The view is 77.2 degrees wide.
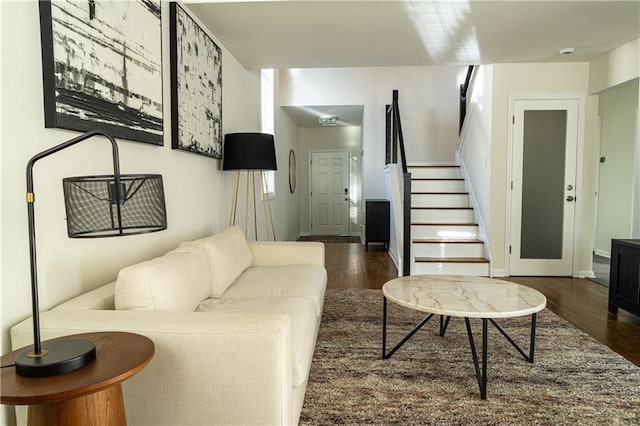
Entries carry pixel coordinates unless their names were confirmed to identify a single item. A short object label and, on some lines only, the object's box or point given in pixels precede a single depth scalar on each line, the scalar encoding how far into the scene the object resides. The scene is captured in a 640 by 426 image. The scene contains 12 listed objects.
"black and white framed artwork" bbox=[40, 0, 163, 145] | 1.56
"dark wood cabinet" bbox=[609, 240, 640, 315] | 3.05
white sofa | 1.30
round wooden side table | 0.96
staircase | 4.50
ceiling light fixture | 7.59
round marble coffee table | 1.96
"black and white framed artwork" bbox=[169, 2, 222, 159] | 2.60
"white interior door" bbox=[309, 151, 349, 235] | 8.77
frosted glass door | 4.50
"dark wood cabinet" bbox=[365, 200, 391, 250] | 6.27
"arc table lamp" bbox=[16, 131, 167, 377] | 1.07
